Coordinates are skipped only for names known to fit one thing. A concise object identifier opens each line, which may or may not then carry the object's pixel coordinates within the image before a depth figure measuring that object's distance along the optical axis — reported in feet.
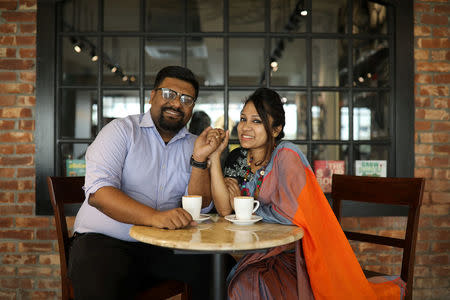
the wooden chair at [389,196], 6.17
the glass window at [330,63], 10.16
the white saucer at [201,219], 5.13
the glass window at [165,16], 9.50
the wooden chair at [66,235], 5.85
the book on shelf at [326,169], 9.61
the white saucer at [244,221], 4.99
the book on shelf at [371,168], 9.57
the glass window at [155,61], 10.20
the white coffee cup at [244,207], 5.03
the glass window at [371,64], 9.71
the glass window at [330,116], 9.80
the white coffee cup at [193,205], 5.08
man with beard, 5.32
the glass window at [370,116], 9.68
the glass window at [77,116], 9.38
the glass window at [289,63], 10.42
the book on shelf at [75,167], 9.30
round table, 4.00
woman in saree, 5.32
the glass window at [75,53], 9.48
